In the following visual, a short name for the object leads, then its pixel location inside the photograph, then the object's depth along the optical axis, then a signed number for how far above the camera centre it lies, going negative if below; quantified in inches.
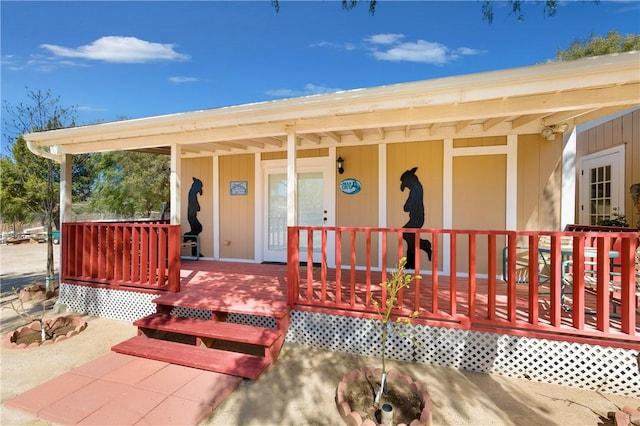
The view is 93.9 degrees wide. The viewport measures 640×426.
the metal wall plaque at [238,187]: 233.0 +17.8
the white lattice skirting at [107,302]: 155.8 -50.5
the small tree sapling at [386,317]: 86.2 -35.2
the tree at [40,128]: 214.1 +62.7
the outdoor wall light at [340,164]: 202.9 +31.4
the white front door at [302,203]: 209.2 +5.5
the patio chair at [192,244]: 244.5 -27.8
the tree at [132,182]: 530.9 +50.7
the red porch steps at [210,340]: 106.3 -53.7
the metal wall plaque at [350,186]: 201.6 +16.6
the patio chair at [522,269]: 157.2 -32.3
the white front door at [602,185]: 232.5 +21.8
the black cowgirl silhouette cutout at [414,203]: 190.4 +4.8
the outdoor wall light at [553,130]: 160.9 +44.1
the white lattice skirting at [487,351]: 96.7 -51.1
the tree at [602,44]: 400.5 +239.3
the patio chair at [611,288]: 115.8 -31.6
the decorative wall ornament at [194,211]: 247.0 -0.8
